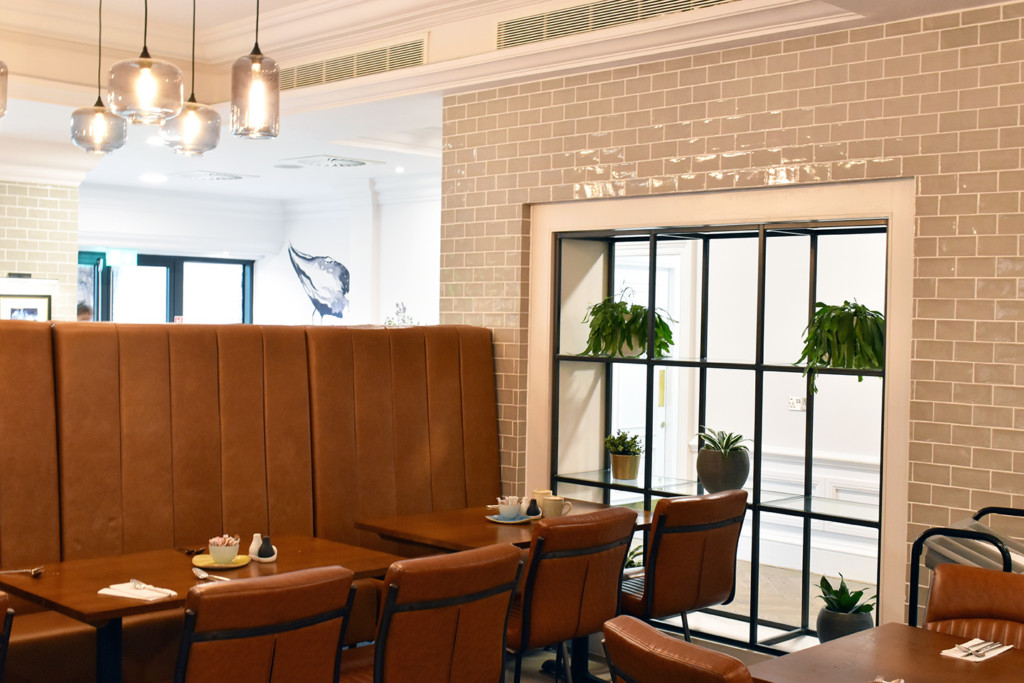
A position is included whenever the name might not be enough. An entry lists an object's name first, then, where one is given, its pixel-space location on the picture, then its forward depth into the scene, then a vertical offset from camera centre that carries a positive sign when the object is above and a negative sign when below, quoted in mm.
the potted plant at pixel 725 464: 4707 -678
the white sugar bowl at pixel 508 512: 4387 -847
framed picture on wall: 8109 +4
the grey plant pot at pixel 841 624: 4188 -1250
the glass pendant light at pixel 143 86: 3346 +727
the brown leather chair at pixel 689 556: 4008 -961
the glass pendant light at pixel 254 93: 3555 +753
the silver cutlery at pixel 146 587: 3025 -827
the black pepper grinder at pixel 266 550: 3516 -821
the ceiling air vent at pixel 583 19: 4535 +1385
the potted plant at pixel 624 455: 5168 -705
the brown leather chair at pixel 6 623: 2391 -758
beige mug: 4367 -817
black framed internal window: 4637 -442
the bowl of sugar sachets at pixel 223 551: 3389 -793
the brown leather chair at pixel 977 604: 2920 -830
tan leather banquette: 3809 -559
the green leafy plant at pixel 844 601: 4227 -1172
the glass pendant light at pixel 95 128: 4160 +732
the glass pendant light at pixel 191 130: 3969 +695
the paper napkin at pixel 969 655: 2607 -858
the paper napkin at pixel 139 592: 2961 -828
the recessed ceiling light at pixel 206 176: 10119 +1327
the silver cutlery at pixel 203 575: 3224 -835
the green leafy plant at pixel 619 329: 5203 -74
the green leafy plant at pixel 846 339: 4246 -90
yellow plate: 3379 -837
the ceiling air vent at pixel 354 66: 5617 +1405
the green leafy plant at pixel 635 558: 5172 -1240
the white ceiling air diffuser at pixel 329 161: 8867 +1309
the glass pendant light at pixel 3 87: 3277 +702
